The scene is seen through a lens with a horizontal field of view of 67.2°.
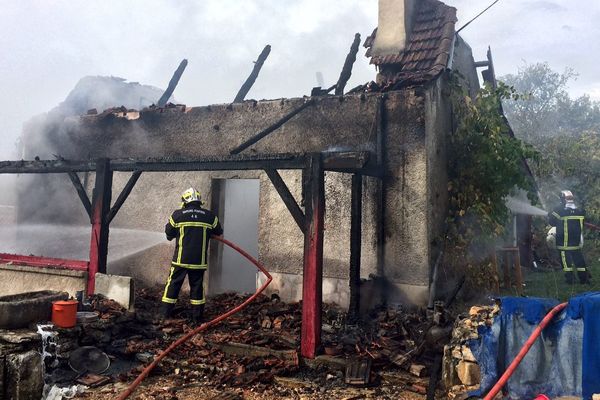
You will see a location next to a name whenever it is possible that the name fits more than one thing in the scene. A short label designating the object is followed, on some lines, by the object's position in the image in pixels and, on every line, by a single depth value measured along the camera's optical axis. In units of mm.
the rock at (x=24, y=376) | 4562
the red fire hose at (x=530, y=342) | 2880
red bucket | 5570
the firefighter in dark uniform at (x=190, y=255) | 6922
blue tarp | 3545
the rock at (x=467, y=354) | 4254
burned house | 7559
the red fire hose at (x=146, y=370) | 4527
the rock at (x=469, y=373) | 4234
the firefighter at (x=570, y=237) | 9469
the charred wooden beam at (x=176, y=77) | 13670
